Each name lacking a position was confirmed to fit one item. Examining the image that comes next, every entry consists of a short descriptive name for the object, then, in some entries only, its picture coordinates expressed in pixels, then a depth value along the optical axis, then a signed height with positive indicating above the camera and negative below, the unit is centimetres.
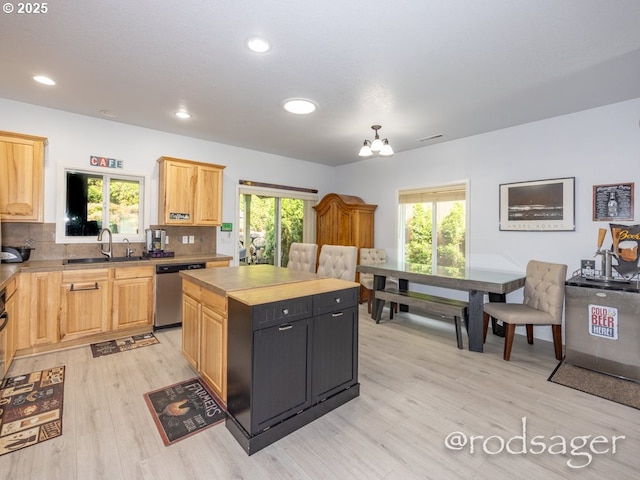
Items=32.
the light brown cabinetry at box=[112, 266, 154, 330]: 354 -71
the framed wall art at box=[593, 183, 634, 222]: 318 +46
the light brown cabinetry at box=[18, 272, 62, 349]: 302 -73
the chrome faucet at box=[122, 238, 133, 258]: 404 -16
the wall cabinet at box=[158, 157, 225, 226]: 411 +65
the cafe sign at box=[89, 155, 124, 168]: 386 +98
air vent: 435 +154
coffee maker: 409 -3
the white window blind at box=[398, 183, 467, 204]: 459 +78
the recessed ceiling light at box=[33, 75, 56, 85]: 280 +148
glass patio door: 533 +29
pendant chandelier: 333 +105
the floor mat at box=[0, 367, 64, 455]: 192 -125
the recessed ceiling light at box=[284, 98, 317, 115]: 323 +148
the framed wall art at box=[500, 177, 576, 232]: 357 +48
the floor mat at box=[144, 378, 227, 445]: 201 -126
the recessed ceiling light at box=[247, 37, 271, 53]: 218 +144
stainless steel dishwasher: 379 -72
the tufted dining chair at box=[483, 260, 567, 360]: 306 -69
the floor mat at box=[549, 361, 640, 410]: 242 -121
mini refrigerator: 264 -75
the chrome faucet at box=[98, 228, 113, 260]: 378 -12
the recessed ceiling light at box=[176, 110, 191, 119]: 357 +151
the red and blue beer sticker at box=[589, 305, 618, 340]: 271 -70
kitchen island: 184 -74
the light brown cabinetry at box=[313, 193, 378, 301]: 547 +38
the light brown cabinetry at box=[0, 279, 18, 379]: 252 -81
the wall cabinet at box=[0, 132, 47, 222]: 313 +63
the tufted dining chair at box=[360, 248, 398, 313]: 488 -36
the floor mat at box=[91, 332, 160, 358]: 324 -121
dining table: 325 -43
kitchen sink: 366 -27
